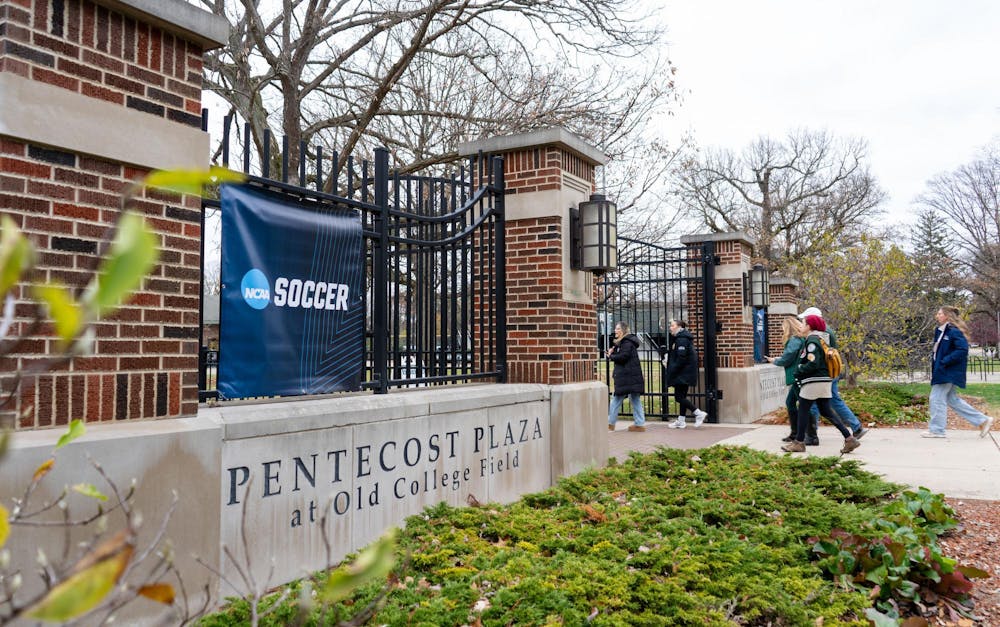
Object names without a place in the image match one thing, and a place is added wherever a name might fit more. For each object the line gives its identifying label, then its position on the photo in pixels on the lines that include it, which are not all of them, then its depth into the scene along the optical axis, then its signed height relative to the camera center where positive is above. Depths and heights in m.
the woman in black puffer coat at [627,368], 10.85 -0.47
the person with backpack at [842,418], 9.02 -1.04
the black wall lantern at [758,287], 14.12 +0.96
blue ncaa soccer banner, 4.08 +0.25
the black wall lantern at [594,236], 6.64 +0.94
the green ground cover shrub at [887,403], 11.91 -1.25
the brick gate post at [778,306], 18.55 +0.76
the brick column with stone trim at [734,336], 12.37 +0.00
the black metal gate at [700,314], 12.27 +0.38
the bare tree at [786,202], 34.72 +6.60
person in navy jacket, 9.02 -0.45
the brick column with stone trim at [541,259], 6.47 +0.71
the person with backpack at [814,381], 8.52 -0.54
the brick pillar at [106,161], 2.98 +0.80
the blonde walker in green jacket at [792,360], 9.26 -0.31
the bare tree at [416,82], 11.84 +4.76
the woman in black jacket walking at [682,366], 11.54 -0.47
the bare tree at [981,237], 39.22 +5.41
